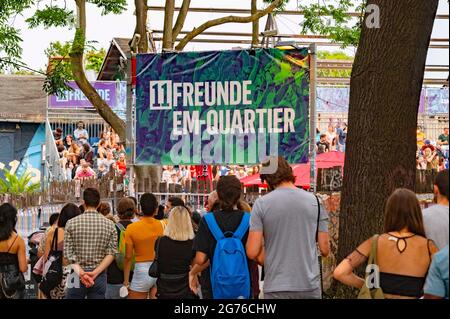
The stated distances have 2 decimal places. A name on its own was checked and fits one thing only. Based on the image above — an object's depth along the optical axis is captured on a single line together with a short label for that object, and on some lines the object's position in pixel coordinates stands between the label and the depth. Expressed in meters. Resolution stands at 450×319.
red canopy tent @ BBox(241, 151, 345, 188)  20.22
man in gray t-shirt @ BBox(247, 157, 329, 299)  8.45
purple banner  35.56
